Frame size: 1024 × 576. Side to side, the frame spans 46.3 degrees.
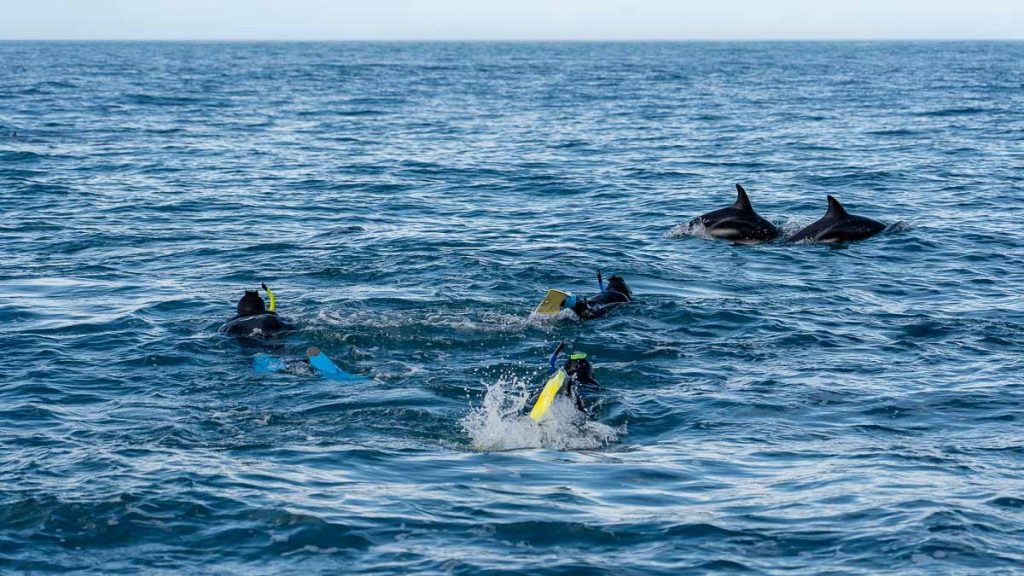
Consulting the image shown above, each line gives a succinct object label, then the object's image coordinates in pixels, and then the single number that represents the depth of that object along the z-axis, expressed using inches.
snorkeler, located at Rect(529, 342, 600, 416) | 486.9
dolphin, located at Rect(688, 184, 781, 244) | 902.4
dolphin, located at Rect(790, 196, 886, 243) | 886.4
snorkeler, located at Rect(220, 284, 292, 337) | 627.2
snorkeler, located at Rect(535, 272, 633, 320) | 658.8
